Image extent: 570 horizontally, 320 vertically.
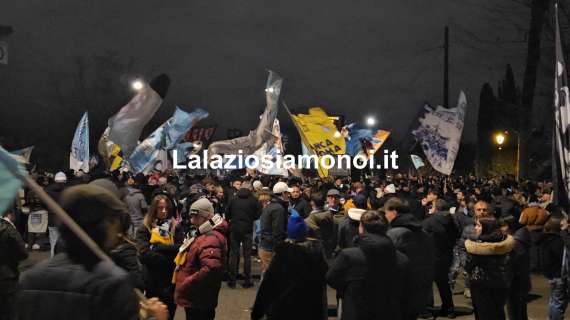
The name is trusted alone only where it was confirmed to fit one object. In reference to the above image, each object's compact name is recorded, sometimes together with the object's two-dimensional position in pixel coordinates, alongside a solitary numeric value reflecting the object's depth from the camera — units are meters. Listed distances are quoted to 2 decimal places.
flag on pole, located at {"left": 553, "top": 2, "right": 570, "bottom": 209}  6.00
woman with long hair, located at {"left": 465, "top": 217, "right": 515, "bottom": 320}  6.64
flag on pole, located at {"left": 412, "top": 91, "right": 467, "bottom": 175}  16.81
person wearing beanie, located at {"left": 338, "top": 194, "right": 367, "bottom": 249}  8.80
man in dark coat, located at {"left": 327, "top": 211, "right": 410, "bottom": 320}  5.21
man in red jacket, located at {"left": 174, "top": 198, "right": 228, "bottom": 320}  5.91
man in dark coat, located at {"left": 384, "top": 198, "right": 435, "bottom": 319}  6.59
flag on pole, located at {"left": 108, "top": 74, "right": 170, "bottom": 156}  17.00
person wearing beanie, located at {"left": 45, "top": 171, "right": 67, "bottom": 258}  12.14
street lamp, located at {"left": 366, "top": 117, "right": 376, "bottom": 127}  26.07
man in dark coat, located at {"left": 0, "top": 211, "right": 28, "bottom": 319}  5.27
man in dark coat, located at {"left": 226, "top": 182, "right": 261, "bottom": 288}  11.21
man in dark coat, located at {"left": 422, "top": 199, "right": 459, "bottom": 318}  9.29
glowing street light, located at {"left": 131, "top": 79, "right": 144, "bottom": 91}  17.02
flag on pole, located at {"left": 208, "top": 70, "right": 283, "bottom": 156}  20.55
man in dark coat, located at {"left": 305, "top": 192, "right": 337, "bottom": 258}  9.26
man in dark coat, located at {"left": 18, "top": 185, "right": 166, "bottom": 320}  2.86
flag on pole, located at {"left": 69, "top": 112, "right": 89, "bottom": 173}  21.50
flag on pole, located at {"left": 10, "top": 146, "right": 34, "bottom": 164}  20.44
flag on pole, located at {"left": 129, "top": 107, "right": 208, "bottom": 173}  22.89
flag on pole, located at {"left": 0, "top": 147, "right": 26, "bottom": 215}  2.96
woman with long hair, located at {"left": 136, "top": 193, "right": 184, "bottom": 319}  6.56
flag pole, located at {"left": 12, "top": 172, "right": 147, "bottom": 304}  2.77
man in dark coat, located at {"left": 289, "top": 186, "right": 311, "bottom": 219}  11.40
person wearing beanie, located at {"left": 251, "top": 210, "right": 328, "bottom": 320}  5.10
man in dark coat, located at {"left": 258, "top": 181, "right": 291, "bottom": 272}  9.88
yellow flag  18.75
